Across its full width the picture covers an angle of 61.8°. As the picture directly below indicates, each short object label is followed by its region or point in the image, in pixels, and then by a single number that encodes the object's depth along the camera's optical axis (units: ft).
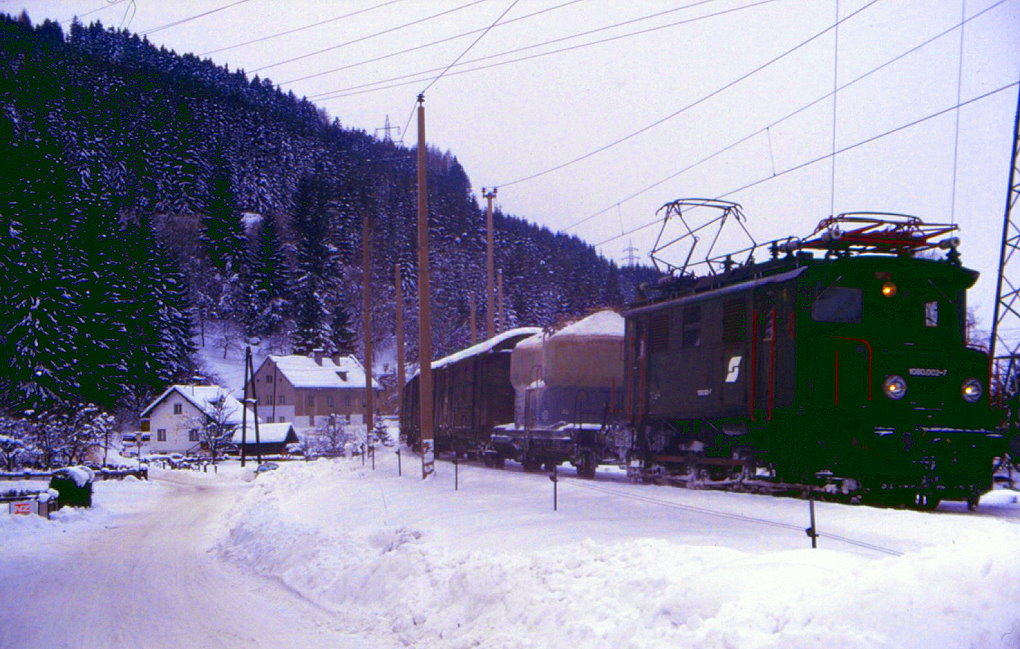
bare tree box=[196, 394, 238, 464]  214.90
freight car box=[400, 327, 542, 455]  90.38
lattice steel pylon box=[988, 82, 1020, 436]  71.07
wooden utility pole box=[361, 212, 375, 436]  143.13
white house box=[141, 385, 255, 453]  250.16
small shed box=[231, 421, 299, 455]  238.54
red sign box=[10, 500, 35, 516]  66.18
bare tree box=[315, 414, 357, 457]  203.25
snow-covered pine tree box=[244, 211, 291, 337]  347.36
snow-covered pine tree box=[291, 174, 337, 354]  345.10
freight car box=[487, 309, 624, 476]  72.79
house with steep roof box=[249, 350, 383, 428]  317.63
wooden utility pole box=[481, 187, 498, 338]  129.08
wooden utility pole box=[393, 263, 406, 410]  144.36
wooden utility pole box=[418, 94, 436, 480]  67.10
